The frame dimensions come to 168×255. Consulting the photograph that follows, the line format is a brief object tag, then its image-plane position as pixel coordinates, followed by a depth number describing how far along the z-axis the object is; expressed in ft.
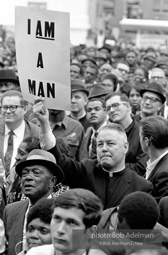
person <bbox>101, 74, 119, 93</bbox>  49.16
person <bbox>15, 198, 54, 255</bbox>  19.96
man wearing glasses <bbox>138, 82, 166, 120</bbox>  37.88
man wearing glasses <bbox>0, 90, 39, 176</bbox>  31.89
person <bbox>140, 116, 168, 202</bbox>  26.30
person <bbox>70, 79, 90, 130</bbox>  42.22
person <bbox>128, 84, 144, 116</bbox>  46.01
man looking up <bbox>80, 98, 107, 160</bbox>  35.60
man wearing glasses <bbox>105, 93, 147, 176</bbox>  32.17
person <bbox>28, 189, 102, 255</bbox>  16.39
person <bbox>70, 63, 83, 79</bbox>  58.59
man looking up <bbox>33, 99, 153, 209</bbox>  24.53
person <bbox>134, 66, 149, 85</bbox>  57.86
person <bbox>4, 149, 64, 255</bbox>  23.32
